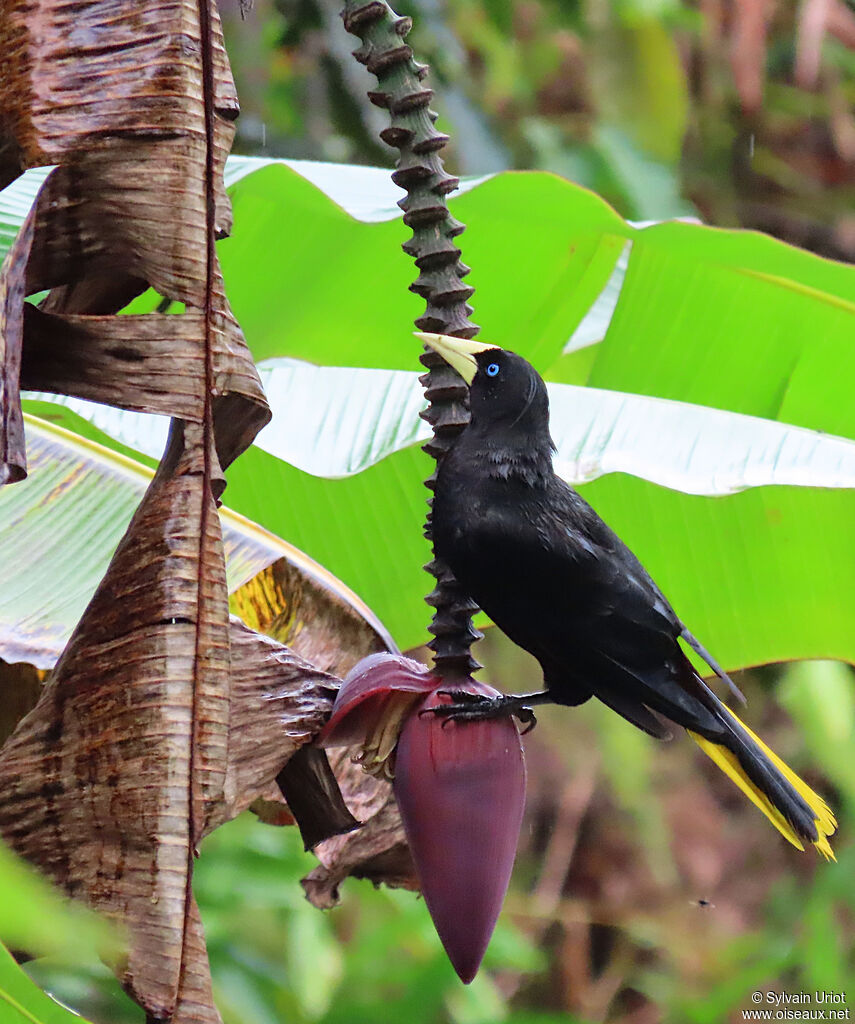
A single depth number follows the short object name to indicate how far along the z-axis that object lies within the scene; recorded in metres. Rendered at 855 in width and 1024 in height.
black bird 11.89
